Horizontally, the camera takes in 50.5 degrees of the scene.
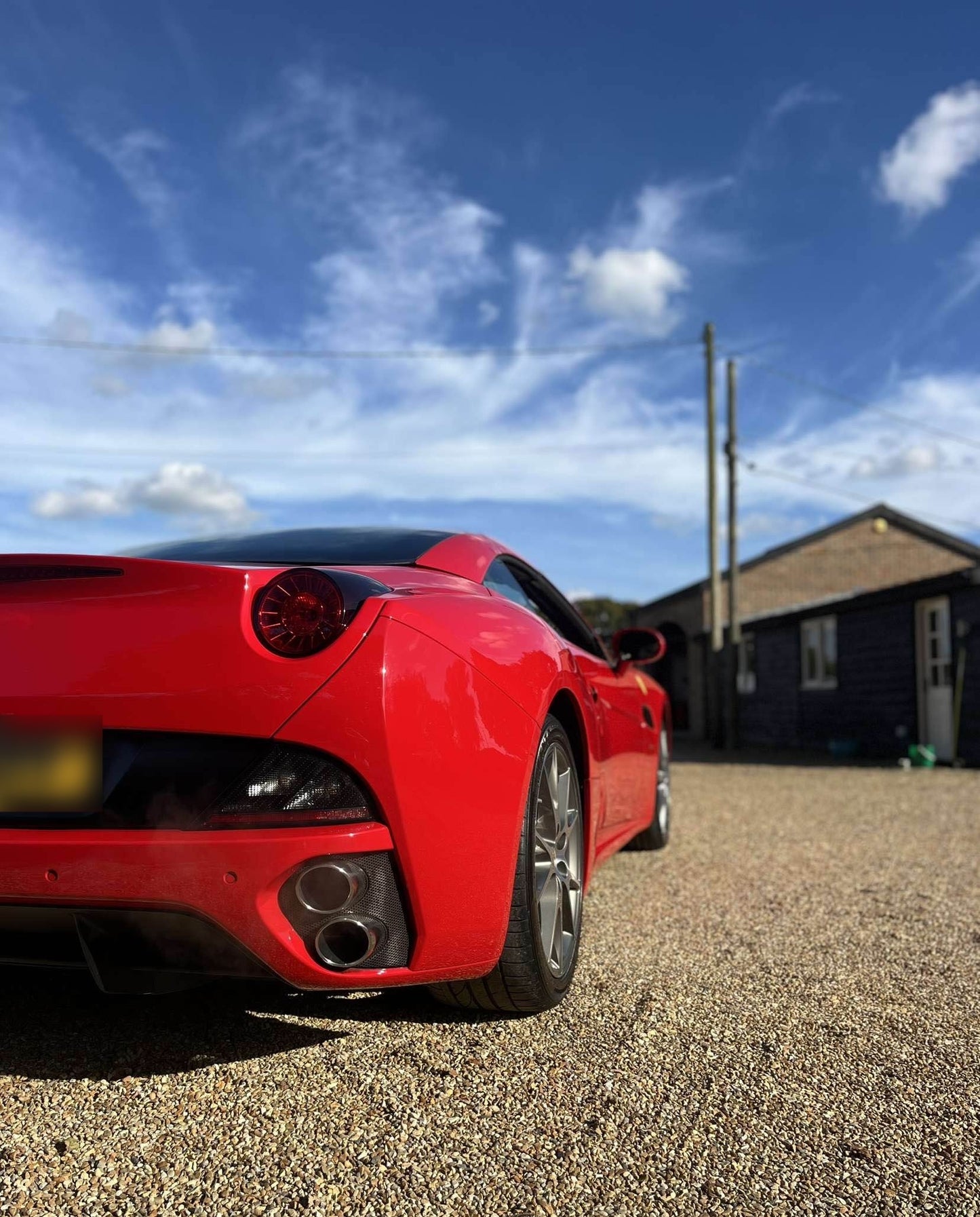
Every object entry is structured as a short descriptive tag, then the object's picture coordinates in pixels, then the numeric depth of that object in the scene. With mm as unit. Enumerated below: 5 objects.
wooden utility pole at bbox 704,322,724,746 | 19719
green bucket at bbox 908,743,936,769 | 13945
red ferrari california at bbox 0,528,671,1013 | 2035
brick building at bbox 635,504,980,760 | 14859
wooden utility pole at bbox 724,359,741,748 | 19125
